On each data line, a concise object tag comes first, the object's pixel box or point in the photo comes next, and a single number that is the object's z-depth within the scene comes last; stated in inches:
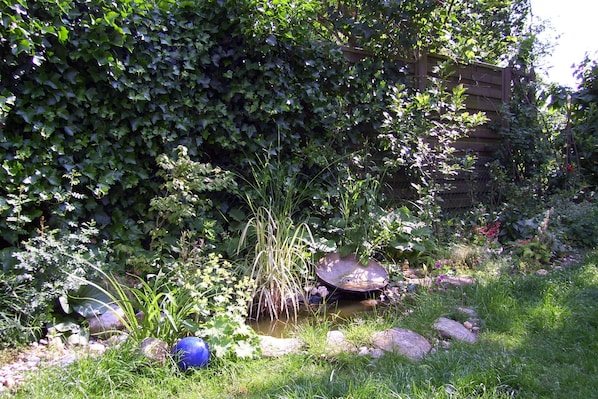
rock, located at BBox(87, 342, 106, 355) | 85.4
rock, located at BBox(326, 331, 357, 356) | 90.6
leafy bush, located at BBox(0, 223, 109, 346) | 95.3
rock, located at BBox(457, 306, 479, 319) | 107.5
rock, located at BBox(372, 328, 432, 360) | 88.9
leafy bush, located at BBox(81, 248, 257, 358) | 87.2
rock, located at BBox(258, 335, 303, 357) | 90.7
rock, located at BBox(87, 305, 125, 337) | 100.3
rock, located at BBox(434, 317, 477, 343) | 95.7
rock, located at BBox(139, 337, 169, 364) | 81.2
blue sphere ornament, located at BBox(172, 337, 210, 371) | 82.2
